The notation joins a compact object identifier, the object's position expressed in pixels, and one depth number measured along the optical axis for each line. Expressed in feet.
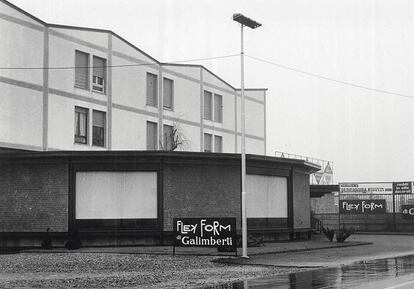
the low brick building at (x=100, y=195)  97.45
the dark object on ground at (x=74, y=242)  92.68
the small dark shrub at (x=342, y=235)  107.86
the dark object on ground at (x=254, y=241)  95.82
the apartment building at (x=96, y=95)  110.42
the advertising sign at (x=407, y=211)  170.50
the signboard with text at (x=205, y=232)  78.07
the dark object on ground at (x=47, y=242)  94.53
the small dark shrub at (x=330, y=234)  111.05
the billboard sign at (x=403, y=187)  176.76
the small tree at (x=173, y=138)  148.87
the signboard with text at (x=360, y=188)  185.08
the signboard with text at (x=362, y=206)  177.37
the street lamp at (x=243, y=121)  73.77
